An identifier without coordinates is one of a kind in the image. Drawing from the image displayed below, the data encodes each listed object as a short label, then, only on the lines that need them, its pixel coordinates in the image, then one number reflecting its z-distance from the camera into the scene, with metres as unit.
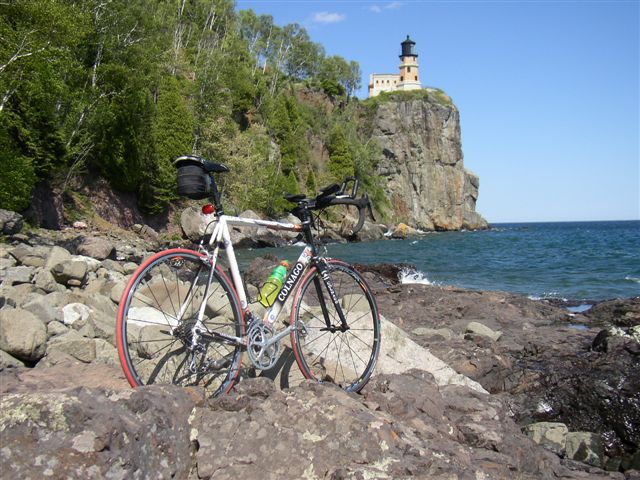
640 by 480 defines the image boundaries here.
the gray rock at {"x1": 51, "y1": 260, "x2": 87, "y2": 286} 9.41
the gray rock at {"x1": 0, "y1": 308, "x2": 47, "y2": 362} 4.59
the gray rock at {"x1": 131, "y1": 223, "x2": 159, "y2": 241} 37.19
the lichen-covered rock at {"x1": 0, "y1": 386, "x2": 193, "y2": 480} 2.42
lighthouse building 125.03
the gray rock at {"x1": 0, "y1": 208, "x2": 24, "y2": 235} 19.09
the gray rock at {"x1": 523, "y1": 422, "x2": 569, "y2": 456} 5.46
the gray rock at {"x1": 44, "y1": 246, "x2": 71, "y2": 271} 9.61
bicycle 3.77
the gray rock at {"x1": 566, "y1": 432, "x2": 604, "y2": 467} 5.41
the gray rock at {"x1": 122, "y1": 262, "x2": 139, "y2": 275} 13.59
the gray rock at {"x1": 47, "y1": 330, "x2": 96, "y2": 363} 4.77
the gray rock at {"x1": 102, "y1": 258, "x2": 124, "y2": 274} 13.38
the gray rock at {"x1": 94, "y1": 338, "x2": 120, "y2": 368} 4.95
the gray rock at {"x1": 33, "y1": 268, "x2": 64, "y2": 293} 8.52
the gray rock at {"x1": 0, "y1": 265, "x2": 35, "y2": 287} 8.58
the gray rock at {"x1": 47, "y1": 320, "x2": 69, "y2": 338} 5.50
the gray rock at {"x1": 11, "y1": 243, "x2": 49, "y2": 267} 11.18
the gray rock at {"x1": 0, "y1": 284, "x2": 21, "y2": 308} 6.56
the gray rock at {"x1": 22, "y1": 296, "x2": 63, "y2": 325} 5.84
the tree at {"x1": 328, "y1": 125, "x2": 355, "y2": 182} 78.75
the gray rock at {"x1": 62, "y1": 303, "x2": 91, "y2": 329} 6.01
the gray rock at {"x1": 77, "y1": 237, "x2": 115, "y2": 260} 17.27
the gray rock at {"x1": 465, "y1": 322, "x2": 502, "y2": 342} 10.28
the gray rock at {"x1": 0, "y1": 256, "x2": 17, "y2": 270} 10.06
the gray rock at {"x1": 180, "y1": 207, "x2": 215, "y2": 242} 38.56
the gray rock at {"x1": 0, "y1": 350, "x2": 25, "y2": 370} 4.36
